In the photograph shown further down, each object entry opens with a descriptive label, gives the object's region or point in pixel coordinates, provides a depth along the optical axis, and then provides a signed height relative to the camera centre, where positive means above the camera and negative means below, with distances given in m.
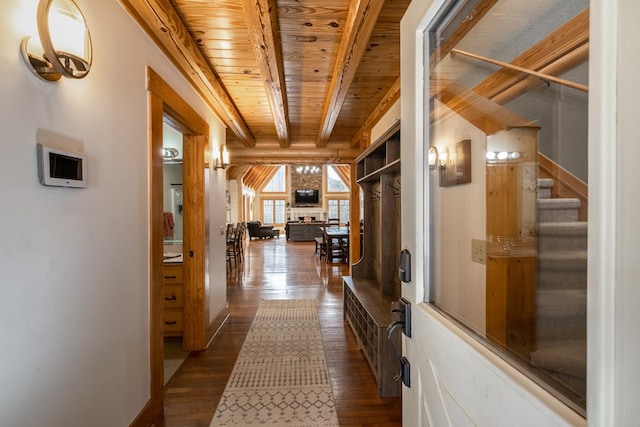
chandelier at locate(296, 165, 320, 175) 16.32 +2.19
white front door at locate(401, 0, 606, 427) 0.60 -0.32
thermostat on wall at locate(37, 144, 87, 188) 1.12 +0.18
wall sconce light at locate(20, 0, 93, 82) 1.07 +0.61
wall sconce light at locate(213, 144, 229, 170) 3.49 +0.60
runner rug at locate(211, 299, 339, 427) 2.01 -1.34
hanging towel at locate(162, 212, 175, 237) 3.81 -0.16
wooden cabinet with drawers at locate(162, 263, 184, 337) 3.00 -0.85
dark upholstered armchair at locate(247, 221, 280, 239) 13.42 -0.90
